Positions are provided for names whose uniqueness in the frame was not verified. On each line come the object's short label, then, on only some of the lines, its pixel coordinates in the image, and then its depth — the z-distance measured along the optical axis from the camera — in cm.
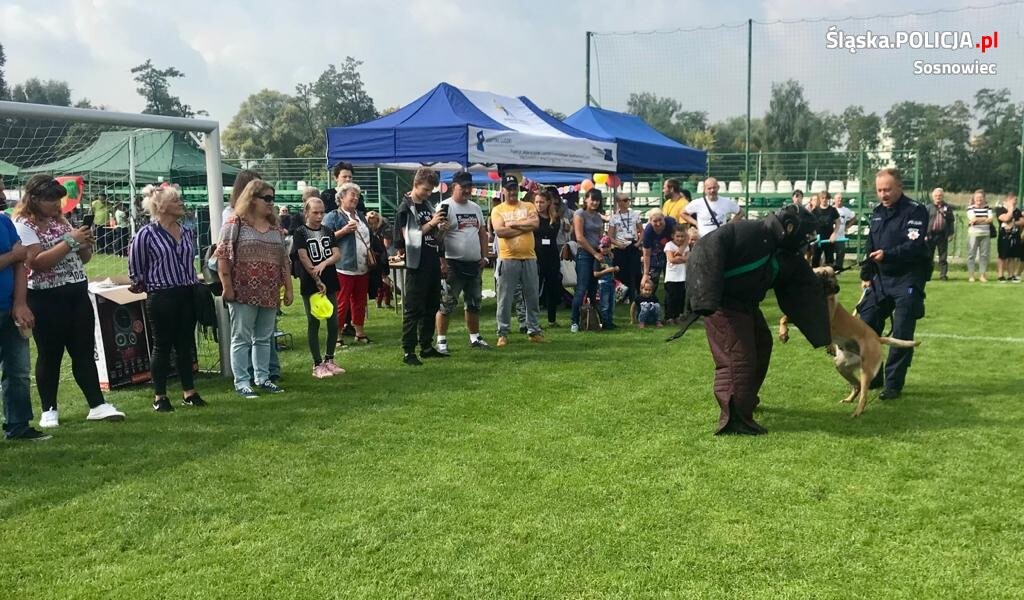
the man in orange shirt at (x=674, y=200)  1152
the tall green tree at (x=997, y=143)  1798
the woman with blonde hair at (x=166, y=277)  568
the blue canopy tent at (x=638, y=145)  1296
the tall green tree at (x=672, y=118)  2012
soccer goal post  618
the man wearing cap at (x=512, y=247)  818
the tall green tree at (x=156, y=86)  5906
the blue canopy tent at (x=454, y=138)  935
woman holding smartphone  509
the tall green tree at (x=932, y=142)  1939
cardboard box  657
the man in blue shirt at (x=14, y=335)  482
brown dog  554
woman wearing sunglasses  598
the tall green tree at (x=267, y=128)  6188
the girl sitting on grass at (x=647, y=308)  972
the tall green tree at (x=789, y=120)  1969
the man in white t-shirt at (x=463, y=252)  781
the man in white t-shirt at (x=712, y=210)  1030
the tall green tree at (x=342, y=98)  6744
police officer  585
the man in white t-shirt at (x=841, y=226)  1527
